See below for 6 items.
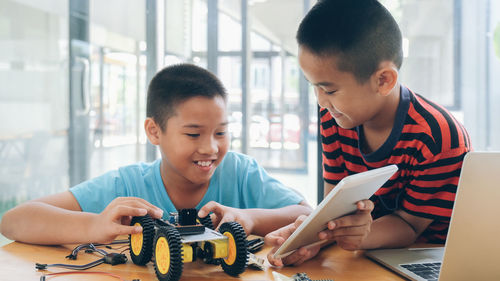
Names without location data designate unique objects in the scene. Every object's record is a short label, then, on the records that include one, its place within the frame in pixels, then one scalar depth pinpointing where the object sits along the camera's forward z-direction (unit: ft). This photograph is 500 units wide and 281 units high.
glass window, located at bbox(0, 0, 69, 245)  8.18
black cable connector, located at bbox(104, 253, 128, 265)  2.84
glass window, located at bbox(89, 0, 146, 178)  9.09
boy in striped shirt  3.34
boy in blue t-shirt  3.34
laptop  2.06
